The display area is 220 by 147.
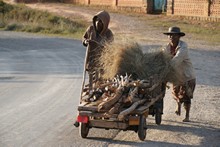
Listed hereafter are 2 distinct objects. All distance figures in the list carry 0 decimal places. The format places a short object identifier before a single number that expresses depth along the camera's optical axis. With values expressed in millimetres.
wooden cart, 15875
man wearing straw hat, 18734
